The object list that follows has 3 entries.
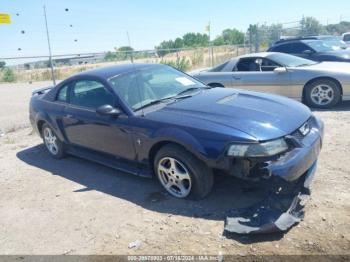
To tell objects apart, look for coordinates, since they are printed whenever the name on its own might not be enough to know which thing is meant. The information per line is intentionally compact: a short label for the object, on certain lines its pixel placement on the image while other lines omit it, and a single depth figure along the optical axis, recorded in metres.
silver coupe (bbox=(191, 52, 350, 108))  7.68
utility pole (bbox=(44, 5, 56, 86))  11.58
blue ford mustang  3.58
